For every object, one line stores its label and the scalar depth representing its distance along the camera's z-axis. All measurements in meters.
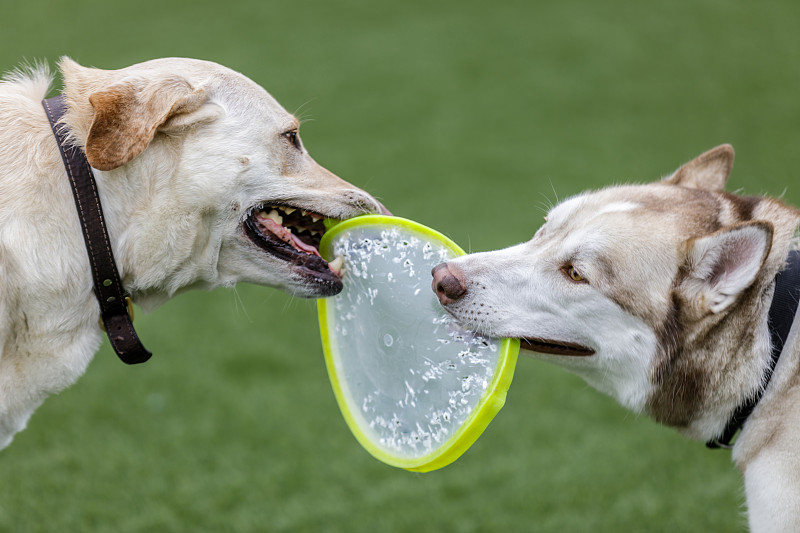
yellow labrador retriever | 5.97
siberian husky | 6.11
